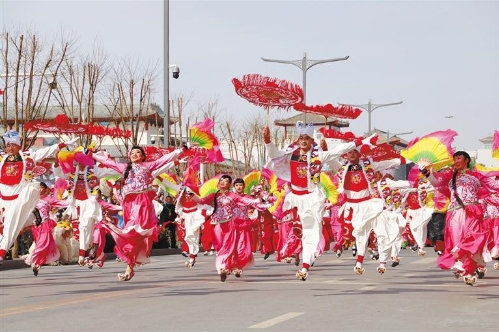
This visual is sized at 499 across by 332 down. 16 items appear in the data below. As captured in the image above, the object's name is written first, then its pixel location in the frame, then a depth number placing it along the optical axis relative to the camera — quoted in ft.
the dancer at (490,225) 44.16
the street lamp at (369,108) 155.33
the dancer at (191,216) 71.51
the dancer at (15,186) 47.60
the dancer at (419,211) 90.32
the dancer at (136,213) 45.24
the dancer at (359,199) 50.26
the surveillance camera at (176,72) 97.81
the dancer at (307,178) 45.39
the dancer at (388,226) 56.39
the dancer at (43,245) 55.21
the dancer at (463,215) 43.39
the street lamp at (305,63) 112.06
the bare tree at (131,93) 116.37
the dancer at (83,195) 57.77
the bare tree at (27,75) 85.15
